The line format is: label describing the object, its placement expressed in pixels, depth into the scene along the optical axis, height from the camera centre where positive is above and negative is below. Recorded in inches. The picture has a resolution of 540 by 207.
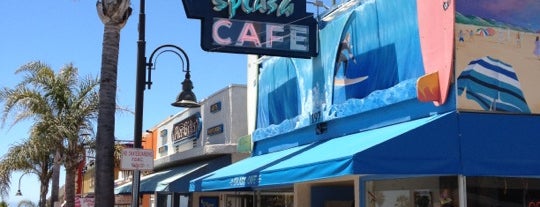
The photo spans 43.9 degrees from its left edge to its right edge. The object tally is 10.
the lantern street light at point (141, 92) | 452.8 +75.8
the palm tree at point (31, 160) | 808.3 +56.0
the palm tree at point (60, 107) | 780.6 +108.3
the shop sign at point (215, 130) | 689.6 +71.8
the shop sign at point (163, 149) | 887.1 +67.0
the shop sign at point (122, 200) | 1098.7 -1.7
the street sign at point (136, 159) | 428.5 +25.6
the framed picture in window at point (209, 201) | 711.0 -2.2
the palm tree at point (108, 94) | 461.1 +74.2
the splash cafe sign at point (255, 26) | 462.3 +121.5
